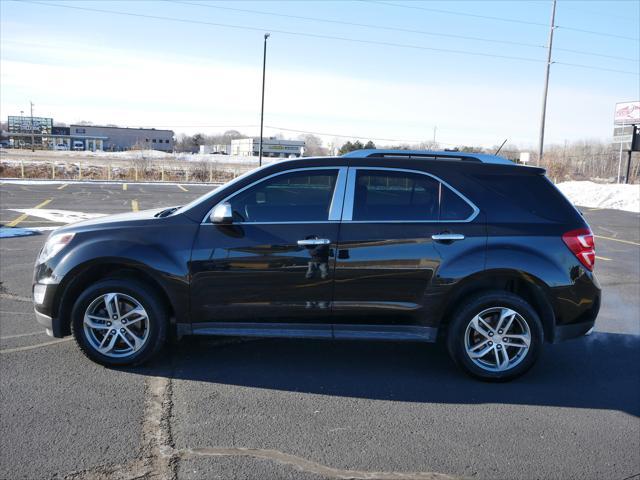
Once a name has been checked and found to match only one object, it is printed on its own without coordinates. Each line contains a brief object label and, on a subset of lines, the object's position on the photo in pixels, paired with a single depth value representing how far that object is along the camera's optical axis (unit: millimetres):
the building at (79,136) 120062
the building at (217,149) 116375
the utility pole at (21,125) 121112
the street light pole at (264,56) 40219
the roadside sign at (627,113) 39094
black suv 4758
